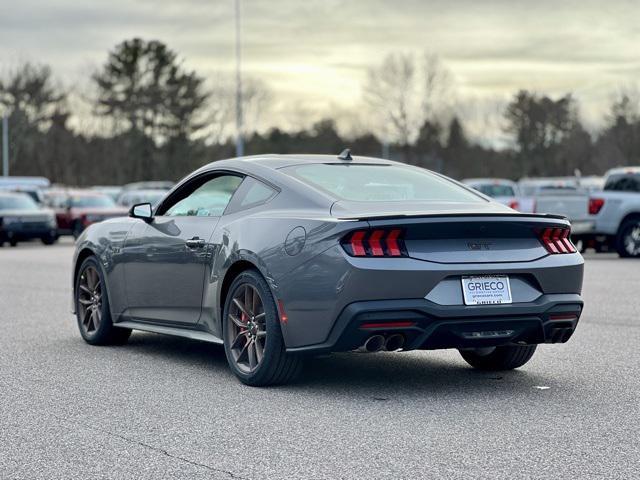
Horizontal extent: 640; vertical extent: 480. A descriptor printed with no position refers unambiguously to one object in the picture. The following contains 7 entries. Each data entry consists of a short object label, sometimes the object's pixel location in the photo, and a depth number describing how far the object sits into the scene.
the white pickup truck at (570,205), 23.20
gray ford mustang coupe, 6.66
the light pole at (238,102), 54.48
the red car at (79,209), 34.22
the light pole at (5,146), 72.62
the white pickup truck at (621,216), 23.03
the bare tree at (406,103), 79.81
